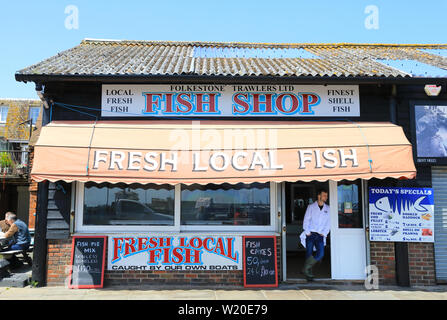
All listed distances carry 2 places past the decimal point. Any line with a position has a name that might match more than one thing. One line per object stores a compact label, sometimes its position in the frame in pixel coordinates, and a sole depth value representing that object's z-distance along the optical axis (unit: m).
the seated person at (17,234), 7.93
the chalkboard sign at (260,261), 6.48
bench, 7.49
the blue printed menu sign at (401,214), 6.75
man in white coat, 6.74
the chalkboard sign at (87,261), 6.36
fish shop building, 6.18
